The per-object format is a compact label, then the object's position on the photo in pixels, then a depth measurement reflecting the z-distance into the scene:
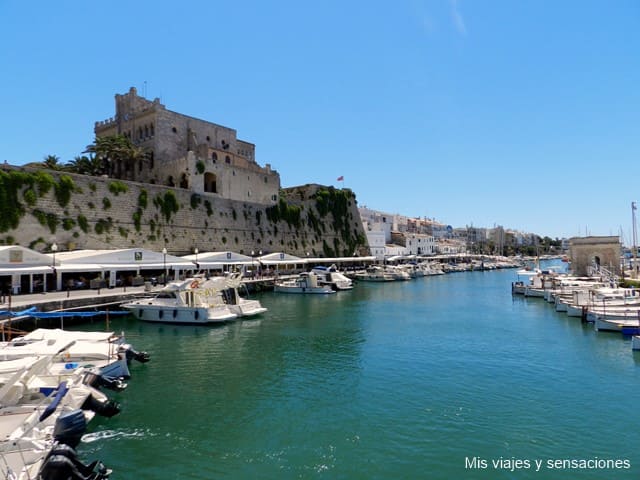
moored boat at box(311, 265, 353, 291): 41.91
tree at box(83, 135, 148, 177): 40.50
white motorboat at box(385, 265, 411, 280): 56.31
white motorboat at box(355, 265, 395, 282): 54.50
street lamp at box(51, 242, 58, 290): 24.48
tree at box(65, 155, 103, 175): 39.34
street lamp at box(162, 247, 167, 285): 30.63
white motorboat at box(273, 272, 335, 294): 38.88
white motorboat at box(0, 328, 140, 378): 12.25
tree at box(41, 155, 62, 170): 37.34
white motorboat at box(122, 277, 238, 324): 22.81
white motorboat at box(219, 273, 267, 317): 24.81
